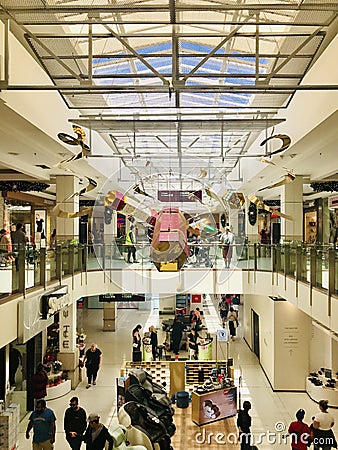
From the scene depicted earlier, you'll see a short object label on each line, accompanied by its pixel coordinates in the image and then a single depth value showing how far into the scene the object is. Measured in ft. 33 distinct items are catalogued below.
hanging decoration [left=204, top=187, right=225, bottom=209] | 22.85
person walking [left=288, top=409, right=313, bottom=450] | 31.58
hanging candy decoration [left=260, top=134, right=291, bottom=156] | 24.74
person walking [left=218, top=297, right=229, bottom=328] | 84.99
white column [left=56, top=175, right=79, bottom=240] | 57.62
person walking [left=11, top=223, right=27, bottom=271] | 48.83
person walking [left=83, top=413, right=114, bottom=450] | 26.73
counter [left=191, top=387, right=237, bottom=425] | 39.58
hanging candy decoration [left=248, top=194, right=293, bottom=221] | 28.81
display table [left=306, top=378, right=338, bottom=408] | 47.73
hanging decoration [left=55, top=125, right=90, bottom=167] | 22.44
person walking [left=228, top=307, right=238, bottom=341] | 76.59
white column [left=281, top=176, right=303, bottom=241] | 59.00
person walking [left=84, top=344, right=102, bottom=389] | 52.73
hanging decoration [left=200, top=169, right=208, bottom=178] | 27.47
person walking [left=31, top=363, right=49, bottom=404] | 41.55
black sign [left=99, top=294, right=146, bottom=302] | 79.13
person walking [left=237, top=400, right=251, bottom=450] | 34.16
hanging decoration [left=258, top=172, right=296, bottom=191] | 28.09
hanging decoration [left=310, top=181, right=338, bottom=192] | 65.62
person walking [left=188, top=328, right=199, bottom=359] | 59.82
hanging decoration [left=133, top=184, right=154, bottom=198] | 23.18
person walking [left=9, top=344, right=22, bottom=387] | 47.93
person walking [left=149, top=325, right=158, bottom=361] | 59.62
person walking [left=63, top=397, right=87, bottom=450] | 32.35
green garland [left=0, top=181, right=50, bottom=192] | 62.32
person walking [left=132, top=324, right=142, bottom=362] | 57.16
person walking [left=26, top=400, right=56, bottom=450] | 31.19
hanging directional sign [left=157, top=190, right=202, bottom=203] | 26.22
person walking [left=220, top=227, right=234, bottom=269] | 43.91
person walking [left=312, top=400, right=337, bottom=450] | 32.12
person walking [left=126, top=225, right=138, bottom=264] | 25.75
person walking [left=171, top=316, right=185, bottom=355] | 64.03
